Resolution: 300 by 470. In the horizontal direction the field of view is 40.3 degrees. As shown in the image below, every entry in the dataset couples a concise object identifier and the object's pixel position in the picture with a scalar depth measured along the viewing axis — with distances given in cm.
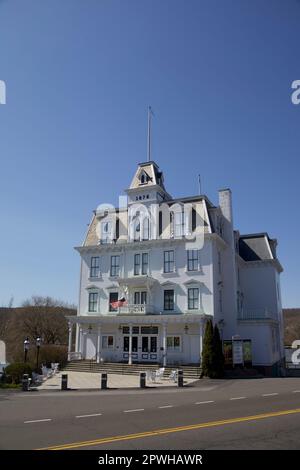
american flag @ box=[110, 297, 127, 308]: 3319
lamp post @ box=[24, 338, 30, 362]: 2610
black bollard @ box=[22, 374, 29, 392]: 2152
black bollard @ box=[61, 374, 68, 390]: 2197
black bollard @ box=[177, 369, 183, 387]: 2317
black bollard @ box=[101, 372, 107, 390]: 2225
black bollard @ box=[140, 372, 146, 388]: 2258
